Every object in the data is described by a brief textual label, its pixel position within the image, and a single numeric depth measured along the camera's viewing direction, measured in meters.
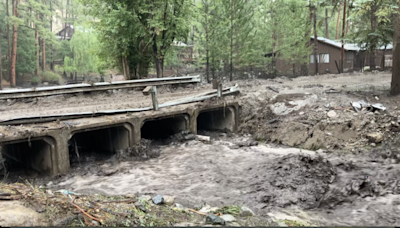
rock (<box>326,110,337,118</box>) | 13.30
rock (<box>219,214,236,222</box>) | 5.95
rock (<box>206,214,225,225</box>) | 5.64
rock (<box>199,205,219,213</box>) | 6.83
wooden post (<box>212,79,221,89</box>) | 16.62
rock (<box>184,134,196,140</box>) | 14.27
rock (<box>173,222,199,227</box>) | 5.52
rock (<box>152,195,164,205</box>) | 7.16
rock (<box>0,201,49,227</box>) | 4.31
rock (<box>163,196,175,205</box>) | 7.37
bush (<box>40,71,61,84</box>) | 43.94
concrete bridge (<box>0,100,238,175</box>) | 10.22
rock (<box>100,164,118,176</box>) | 10.66
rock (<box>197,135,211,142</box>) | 14.01
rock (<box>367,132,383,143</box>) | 11.47
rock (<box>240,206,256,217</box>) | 6.48
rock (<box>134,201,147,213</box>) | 6.18
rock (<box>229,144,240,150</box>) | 13.14
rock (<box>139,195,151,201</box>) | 7.27
